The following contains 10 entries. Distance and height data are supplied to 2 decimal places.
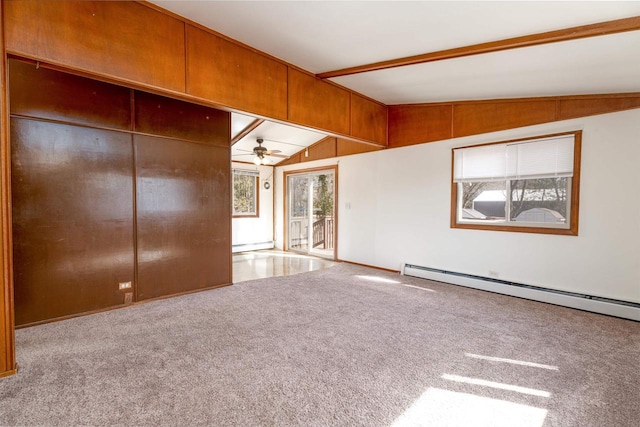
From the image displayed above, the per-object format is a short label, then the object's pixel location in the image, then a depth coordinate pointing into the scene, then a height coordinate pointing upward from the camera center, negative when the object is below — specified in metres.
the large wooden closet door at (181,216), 3.86 -0.22
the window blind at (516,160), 3.91 +0.57
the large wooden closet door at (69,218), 3.08 -0.20
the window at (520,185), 3.89 +0.23
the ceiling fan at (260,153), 6.14 +0.94
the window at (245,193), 7.98 +0.19
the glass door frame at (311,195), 6.85 +0.09
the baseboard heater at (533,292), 3.44 -1.20
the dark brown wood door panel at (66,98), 3.05 +1.09
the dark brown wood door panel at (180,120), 3.80 +1.08
